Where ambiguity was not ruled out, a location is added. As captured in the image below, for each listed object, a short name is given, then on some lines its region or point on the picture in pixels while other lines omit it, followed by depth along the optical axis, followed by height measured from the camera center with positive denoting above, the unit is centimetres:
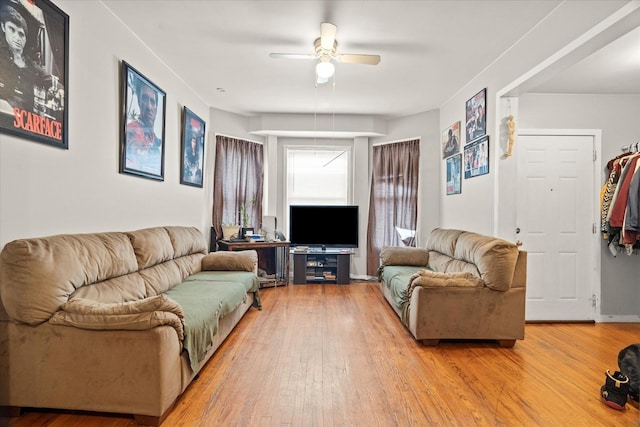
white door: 381 +6
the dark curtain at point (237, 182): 532 +44
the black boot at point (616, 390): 209 -109
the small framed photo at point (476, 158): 368 +63
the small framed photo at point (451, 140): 454 +101
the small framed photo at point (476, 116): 372 +111
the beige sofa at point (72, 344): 185 -75
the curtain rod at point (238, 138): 532 +116
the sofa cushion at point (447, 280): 299 -60
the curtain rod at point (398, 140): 549 +118
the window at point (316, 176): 605 +61
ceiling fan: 281 +134
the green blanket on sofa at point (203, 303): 220 -75
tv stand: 550 -91
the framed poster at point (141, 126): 295 +78
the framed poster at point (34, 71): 185 +80
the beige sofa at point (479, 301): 296 -77
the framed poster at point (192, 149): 427 +79
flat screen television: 565 -25
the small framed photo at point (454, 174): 450 +53
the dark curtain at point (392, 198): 553 +22
